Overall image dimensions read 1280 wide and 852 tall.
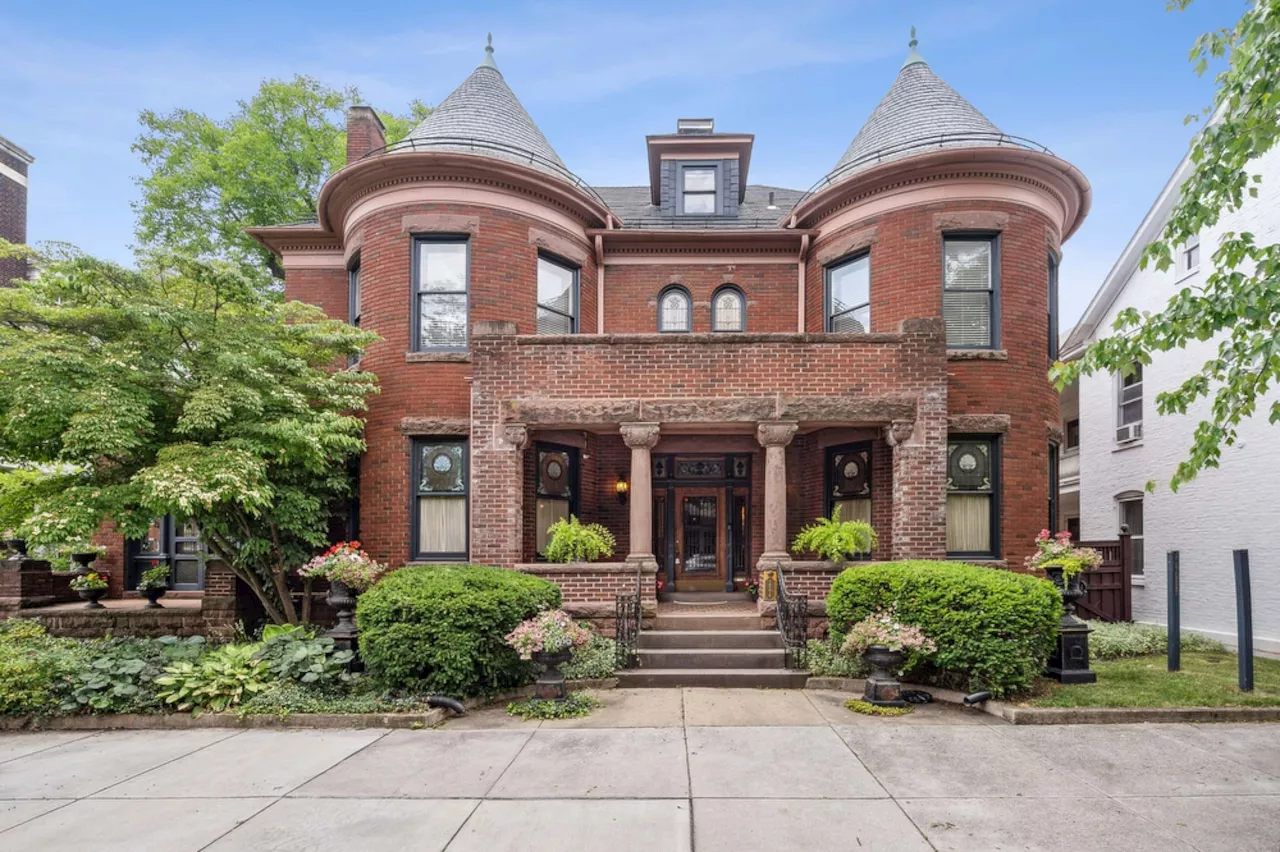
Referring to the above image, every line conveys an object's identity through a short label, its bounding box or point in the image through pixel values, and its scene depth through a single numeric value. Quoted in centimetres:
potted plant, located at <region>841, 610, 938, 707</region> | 722
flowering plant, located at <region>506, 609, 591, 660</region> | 721
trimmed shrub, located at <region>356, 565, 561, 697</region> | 711
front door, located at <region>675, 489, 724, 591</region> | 1273
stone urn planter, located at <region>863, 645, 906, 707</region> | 721
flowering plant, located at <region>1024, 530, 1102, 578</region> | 854
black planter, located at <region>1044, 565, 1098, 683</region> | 790
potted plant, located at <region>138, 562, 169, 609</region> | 1141
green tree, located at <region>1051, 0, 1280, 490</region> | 451
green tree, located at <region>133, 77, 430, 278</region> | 1981
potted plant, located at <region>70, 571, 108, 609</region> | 1139
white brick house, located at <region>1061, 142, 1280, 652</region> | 1129
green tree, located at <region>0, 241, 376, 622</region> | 788
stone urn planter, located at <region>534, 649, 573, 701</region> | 732
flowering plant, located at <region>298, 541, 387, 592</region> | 855
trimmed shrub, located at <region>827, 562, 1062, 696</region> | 708
